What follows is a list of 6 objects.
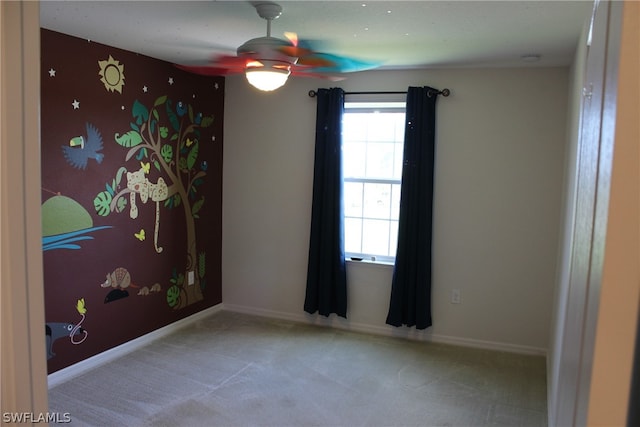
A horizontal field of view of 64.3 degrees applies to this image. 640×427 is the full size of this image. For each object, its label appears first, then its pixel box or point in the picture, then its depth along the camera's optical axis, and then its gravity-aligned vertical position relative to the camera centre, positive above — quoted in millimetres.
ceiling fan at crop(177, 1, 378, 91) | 2434 +579
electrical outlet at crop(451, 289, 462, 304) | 4266 -965
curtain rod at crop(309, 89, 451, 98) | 4090 +712
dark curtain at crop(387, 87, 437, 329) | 4129 -330
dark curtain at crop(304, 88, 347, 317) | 4379 -368
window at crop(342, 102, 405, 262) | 4438 +15
